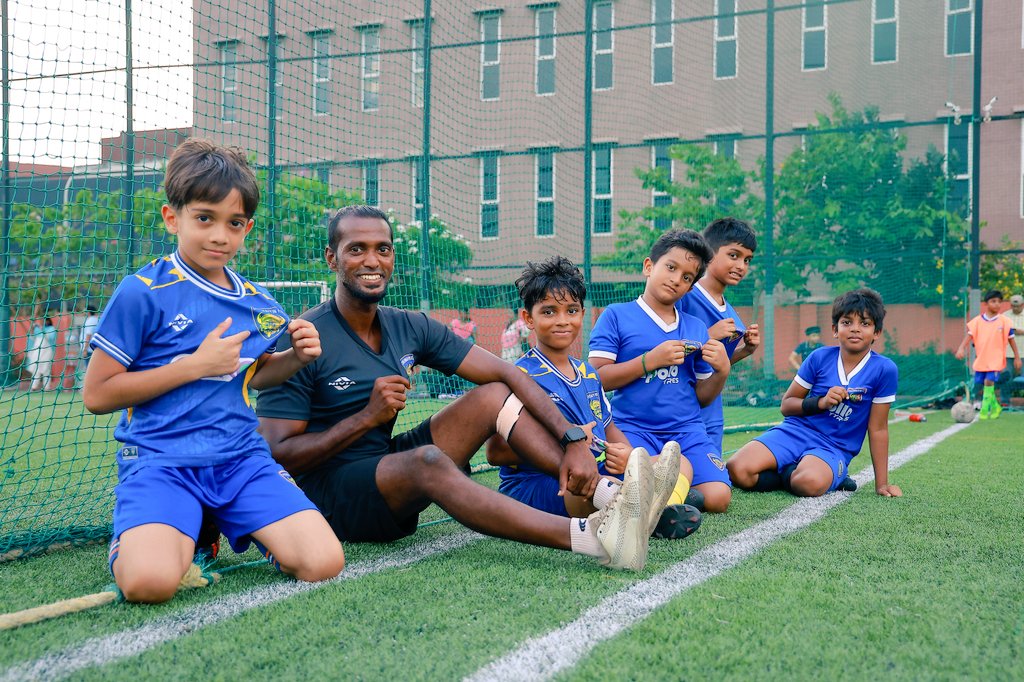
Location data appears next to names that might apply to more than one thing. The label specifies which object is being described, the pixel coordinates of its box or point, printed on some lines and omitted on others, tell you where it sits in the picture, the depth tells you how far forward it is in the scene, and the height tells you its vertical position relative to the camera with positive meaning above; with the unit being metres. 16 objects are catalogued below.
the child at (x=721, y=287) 4.66 +0.28
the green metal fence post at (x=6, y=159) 3.72 +0.77
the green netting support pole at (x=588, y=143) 8.02 +1.81
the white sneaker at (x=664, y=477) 2.92 -0.48
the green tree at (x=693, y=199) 13.12 +2.16
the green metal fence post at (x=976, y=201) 11.73 +1.89
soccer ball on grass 9.35 -0.79
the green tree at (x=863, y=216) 12.59 +1.80
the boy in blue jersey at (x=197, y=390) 2.57 -0.17
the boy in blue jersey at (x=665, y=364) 4.16 -0.13
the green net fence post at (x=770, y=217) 11.82 +1.69
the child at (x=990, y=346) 10.25 -0.06
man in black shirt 2.88 -0.34
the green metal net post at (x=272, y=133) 6.00 +1.40
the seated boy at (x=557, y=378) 3.52 -0.18
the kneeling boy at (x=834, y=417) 4.59 -0.44
